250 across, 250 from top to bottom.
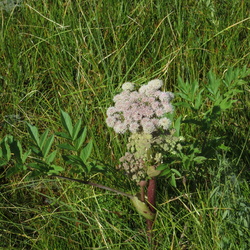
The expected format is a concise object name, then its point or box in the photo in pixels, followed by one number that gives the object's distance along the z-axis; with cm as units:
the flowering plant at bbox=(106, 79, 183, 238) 132
